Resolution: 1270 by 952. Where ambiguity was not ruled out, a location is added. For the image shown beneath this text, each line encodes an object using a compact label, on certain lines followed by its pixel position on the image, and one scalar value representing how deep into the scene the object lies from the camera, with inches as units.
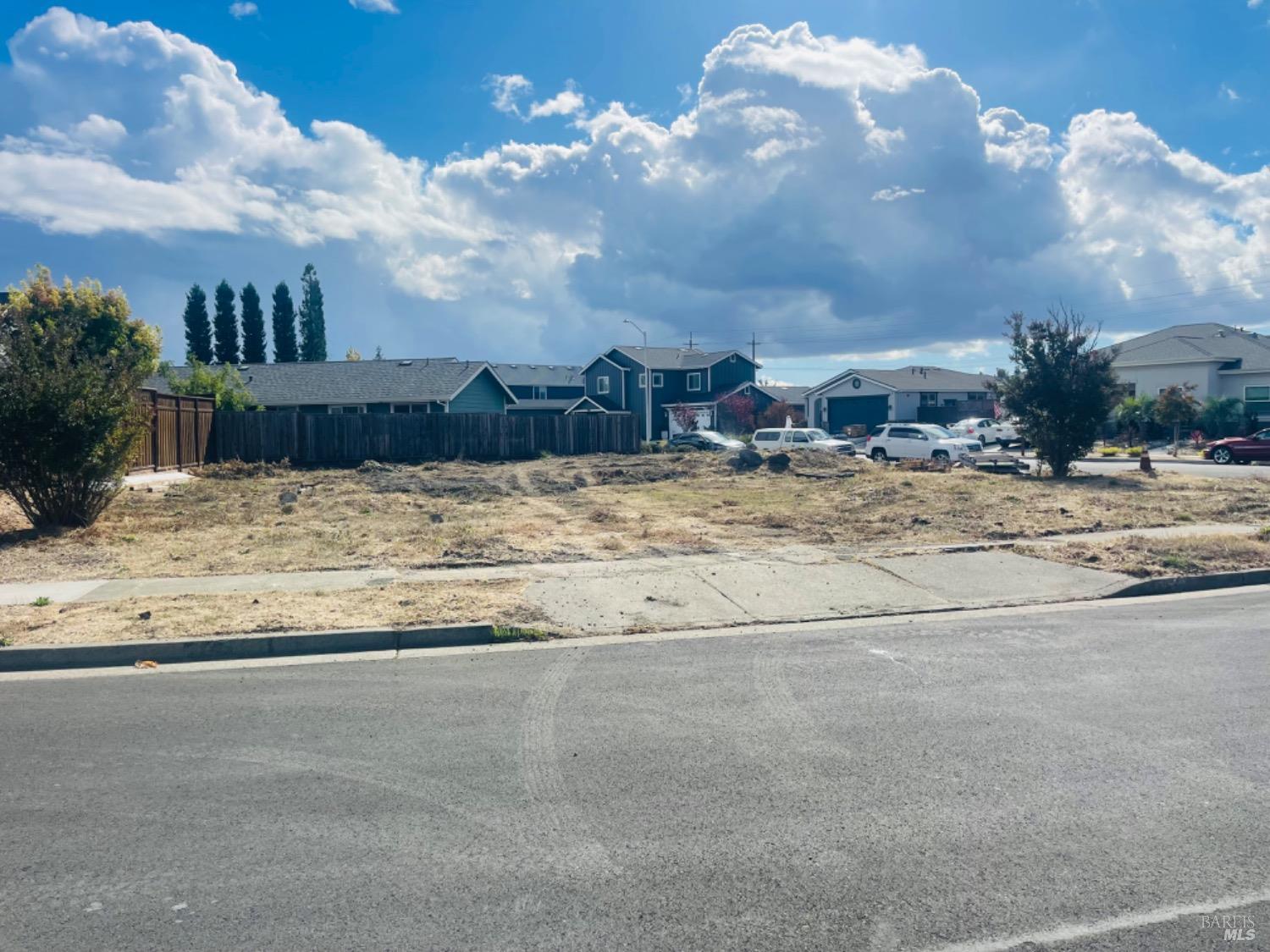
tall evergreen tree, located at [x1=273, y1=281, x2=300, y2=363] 3157.0
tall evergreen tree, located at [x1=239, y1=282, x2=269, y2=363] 3122.5
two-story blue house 2551.7
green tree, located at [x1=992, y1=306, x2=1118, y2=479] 940.0
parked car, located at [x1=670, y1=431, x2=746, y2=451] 1521.9
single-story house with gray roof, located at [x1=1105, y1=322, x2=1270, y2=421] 1822.1
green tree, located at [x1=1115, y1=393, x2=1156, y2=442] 1795.0
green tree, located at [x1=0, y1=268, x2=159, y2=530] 526.0
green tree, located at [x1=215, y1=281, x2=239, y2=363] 3061.0
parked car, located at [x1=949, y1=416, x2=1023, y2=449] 1863.9
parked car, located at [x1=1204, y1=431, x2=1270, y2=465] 1302.9
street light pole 2338.6
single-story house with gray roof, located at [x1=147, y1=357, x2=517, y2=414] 1800.0
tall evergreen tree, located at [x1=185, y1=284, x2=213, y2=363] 3043.8
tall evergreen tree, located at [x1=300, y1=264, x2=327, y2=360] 3316.9
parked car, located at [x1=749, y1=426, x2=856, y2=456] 1428.4
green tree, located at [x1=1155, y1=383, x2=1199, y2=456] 1660.9
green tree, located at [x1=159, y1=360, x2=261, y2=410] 1445.6
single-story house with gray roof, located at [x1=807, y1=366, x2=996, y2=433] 2450.8
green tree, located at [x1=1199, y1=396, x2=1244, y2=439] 1763.0
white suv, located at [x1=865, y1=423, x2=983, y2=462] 1328.7
